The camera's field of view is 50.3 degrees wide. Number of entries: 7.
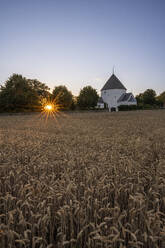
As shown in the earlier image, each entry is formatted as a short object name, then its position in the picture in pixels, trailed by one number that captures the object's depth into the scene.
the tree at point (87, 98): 89.51
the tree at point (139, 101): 106.15
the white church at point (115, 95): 88.44
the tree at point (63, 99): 79.25
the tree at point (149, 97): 107.19
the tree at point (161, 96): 146.48
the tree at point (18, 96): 57.69
